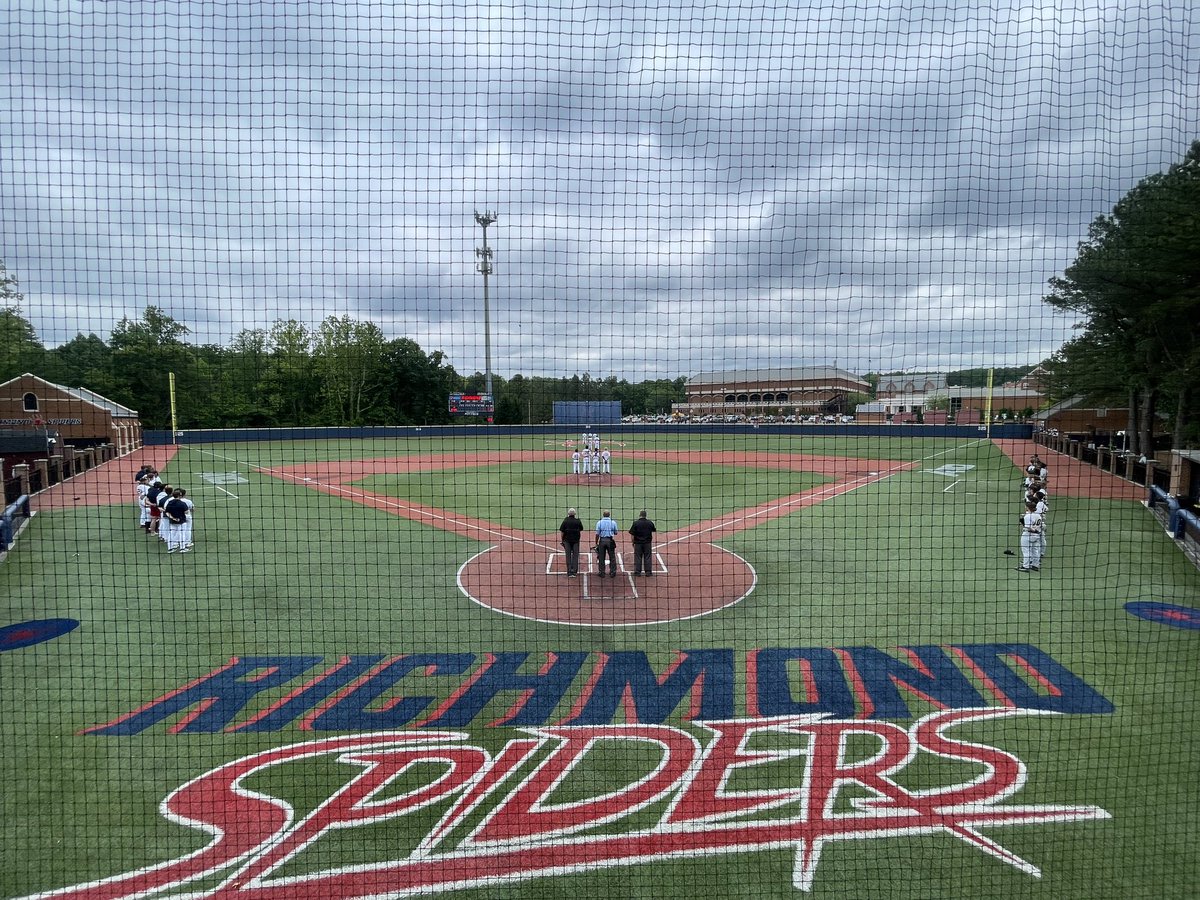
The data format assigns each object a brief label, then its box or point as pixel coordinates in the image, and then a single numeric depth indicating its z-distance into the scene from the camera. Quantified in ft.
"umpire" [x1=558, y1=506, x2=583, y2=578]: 34.91
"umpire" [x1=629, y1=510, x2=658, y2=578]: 34.94
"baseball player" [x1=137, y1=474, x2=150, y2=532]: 47.06
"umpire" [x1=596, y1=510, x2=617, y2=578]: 34.37
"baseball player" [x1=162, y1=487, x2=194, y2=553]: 39.91
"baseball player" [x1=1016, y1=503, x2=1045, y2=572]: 34.68
